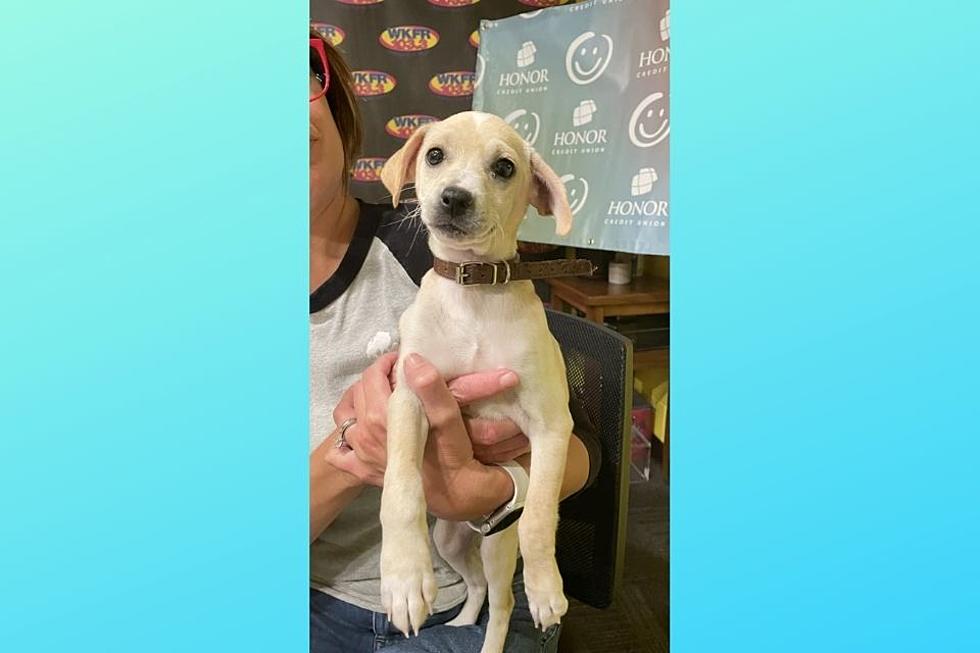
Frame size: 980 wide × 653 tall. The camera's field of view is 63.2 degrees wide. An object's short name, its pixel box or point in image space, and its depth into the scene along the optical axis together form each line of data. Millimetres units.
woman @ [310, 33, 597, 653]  823
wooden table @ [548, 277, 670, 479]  900
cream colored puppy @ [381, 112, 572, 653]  761
